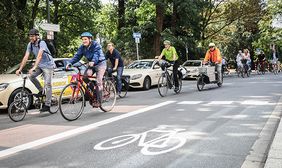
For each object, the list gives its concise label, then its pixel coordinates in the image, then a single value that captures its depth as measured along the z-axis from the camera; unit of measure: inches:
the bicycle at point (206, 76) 594.5
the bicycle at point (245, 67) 987.5
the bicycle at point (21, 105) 347.9
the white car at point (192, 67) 988.5
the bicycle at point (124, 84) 540.1
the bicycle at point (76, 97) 333.7
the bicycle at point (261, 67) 1166.5
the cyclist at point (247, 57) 992.2
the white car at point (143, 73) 666.8
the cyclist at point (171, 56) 539.5
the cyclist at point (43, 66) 368.7
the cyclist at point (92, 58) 352.5
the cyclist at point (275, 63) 1142.0
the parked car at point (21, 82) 407.5
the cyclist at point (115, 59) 520.1
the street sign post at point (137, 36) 905.7
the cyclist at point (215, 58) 625.0
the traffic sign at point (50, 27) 650.2
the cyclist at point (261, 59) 1167.3
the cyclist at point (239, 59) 997.2
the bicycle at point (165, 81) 520.1
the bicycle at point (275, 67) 1140.5
